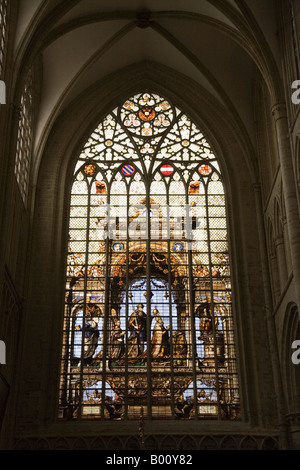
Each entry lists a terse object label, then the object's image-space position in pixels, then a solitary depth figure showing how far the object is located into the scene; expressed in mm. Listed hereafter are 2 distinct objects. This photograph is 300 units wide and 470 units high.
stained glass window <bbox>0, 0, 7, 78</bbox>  12852
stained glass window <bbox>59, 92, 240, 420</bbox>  14766
